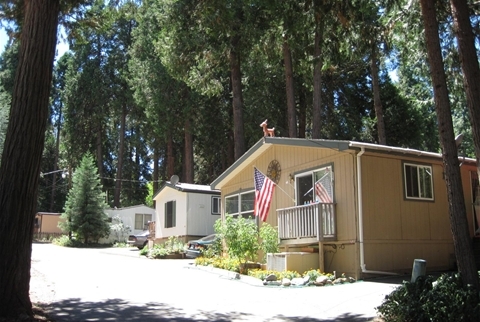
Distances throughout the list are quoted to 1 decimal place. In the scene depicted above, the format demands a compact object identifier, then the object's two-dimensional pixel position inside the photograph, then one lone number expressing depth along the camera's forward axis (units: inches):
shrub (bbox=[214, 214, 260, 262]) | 601.6
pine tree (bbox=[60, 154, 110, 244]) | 1378.0
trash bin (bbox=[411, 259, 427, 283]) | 355.6
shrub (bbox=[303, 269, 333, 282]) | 509.5
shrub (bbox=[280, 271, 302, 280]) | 530.0
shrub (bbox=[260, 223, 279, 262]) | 606.2
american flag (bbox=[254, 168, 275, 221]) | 623.8
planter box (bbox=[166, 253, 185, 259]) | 882.1
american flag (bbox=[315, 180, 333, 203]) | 555.8
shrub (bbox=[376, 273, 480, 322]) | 291.9
